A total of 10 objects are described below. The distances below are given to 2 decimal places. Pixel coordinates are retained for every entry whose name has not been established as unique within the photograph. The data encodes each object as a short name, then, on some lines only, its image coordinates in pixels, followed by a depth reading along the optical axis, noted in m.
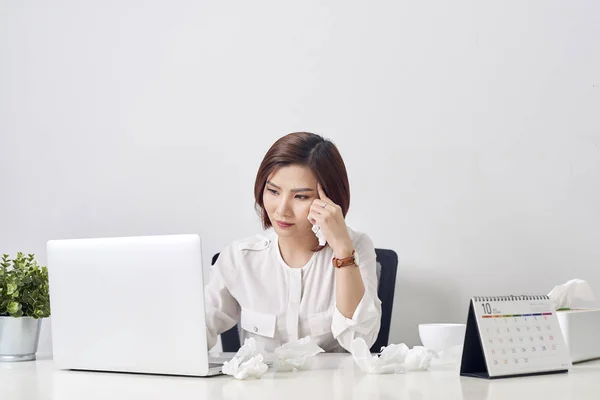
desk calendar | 1.20
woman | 1.91
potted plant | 1.74
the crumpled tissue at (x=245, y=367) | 1.25
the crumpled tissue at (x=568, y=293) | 1.49
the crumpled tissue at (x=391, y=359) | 1.31
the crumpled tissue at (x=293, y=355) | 1.38
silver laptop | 1.25
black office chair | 2.15
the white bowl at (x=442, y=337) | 1.54
